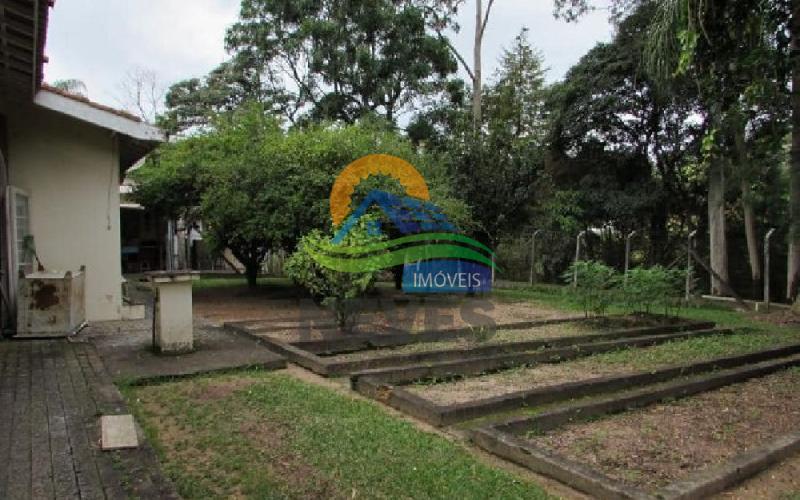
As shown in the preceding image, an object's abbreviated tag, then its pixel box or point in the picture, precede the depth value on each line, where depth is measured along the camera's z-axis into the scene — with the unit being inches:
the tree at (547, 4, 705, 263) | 624.7
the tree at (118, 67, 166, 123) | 1227.2
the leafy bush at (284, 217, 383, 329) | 307.3
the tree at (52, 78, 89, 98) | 818.8
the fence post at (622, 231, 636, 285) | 584.8
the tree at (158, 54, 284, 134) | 937.2
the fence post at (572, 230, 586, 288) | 593.9
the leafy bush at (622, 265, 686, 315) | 385.1
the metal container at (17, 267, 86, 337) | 273.6
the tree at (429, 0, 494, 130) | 794.1
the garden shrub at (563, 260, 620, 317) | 392.8
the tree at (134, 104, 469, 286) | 444.1
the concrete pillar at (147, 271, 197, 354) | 257.9
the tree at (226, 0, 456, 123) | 840.3
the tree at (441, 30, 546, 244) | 556.1
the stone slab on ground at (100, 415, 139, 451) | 142.6
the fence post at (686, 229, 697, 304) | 520.9
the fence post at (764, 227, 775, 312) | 480.2
